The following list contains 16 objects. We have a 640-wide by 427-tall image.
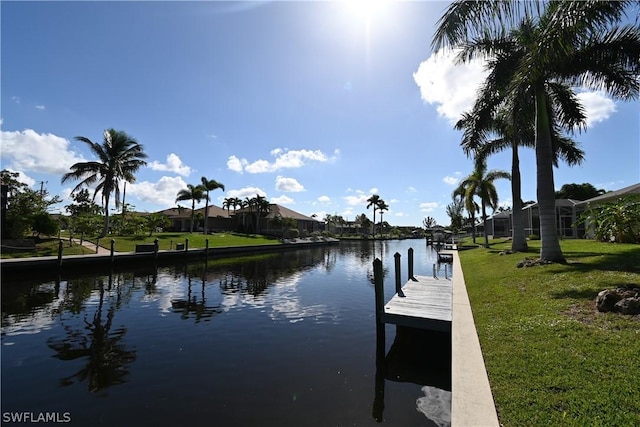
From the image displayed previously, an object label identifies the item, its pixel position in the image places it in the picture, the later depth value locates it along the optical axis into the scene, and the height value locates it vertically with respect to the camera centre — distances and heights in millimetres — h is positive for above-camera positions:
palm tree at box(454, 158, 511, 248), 32531 +4684
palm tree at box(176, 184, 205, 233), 54688 +6407
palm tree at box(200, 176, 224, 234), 55562 +8112
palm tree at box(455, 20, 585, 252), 14539 +6310
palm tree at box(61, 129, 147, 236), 36406 +7422
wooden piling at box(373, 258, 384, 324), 8768 -1725
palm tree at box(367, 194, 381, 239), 91000 +9258
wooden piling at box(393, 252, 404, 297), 11427 -1642
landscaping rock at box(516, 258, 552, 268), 12812 -1077
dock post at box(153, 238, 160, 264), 26500 -1380
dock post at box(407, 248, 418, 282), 14843 -1397
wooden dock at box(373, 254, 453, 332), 8086 -2043
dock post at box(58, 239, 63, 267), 19939 -1486
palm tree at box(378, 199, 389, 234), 92025 +7957
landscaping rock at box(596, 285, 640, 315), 6098 -1259
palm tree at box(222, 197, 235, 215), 71875 +6636
